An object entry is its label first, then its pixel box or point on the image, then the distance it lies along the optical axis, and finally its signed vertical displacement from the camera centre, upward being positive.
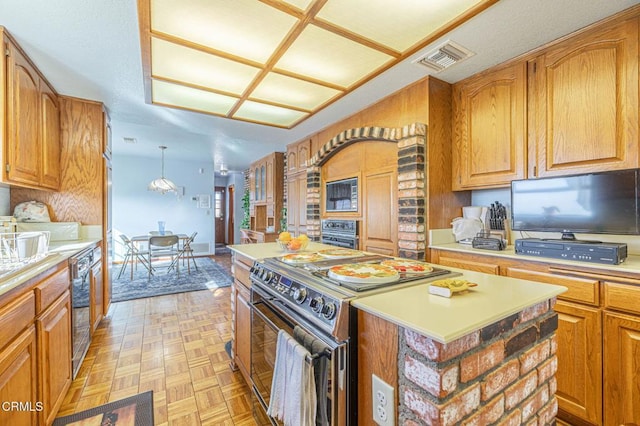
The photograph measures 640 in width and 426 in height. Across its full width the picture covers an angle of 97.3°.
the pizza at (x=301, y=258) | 1.56 -0.26
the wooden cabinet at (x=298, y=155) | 4.12 +0.89
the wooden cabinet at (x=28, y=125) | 1.79 +0.67
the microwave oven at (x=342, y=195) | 3.24 +0.21
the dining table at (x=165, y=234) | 4.75 -0.43
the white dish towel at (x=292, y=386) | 1.03 -0.67
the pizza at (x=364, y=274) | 1.09 -0.25
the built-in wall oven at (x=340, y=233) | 3.17 -0.24
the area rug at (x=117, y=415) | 1.57 -1.16
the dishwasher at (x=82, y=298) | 1.90 -0.63
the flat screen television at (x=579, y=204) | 1.60 +0.05
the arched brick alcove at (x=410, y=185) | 2.38 +0.24
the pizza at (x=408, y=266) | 1.28 -0.27
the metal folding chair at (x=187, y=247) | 5.11 -0.62
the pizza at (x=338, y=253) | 1.73 -0.27
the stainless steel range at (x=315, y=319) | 0.93 -0.43
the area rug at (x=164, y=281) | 3.99 -1.10
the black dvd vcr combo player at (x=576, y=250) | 1.45 -0.22
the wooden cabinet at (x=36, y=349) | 1.08 -0.63
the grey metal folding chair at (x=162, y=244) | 4.60 -0.50
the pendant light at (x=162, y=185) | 5.29 +0.54
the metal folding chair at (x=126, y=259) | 4.71 -0.84
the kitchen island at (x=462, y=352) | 0.71 -0.41
